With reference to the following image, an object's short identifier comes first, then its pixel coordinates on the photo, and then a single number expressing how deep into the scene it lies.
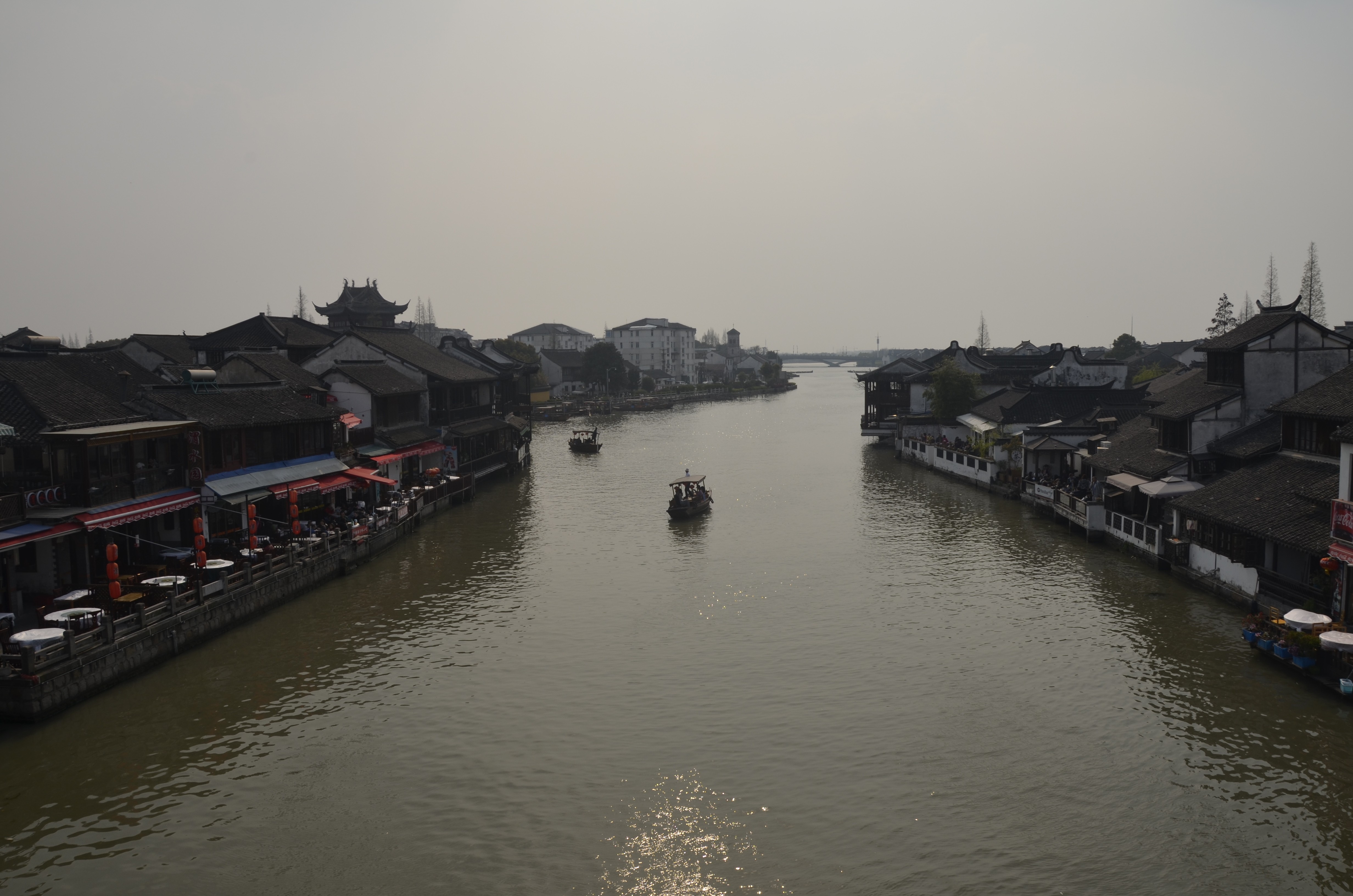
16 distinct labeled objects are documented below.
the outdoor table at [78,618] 21.33
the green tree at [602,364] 147.62
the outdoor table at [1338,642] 19.80
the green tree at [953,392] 68.19
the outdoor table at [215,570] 26.98
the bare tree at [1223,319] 114.56
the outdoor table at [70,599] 22.67
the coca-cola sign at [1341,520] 21.53
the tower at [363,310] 96.06
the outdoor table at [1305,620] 21.52
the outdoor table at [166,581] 24.64
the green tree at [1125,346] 144.00
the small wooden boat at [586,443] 77.31
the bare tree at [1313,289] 88.88
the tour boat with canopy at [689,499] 46.12
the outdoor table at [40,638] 19.64
